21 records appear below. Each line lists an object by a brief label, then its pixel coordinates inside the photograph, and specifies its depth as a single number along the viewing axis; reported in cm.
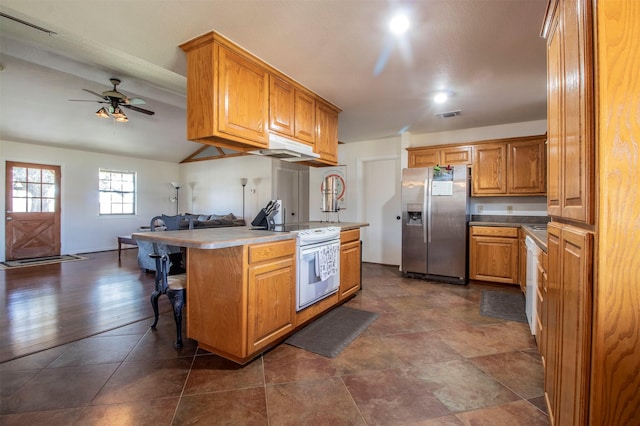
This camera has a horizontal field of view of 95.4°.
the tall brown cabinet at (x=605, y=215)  76
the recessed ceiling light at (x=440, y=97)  321
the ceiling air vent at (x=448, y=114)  383
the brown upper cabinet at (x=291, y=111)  266
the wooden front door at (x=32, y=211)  597
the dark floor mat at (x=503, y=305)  298
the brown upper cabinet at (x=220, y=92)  210
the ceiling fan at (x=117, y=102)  398
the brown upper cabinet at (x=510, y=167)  401
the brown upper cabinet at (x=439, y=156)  444
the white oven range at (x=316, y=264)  257
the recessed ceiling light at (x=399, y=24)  187
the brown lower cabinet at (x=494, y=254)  395
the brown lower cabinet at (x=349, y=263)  330
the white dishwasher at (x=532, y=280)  224
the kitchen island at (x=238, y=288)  198
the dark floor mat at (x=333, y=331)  231
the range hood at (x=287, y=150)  267
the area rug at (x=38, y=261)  534
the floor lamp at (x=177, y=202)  875
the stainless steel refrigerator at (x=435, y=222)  412
